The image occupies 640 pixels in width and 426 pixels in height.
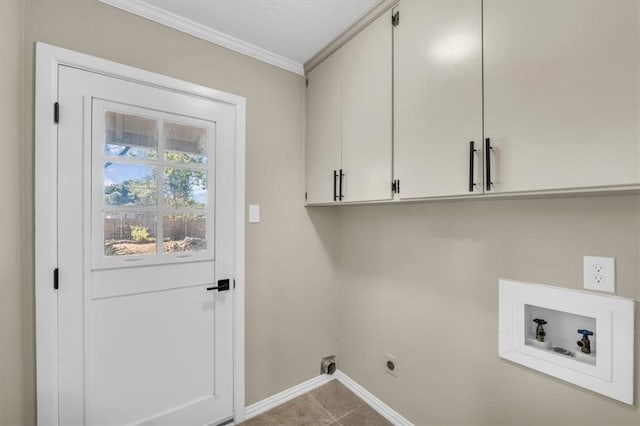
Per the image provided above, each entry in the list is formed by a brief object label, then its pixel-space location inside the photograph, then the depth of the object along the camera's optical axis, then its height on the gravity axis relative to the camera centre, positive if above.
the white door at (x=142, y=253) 1.40 -0.23
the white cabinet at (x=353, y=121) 1.56 +0.57
